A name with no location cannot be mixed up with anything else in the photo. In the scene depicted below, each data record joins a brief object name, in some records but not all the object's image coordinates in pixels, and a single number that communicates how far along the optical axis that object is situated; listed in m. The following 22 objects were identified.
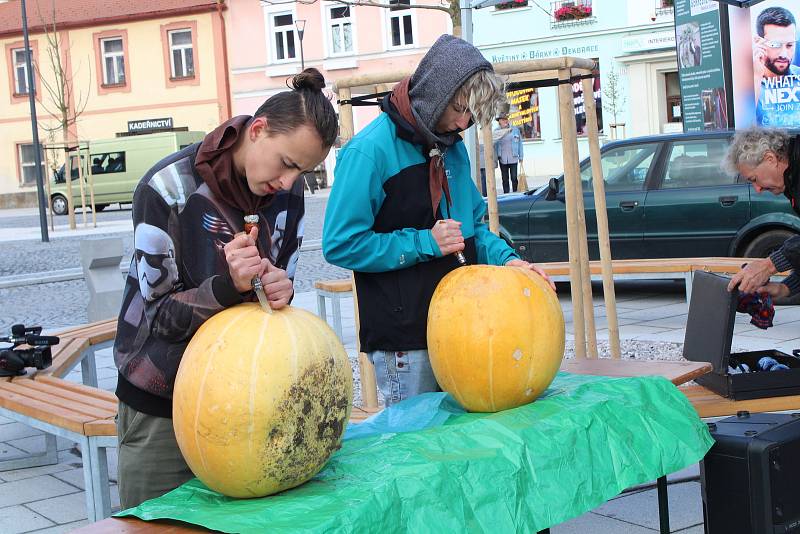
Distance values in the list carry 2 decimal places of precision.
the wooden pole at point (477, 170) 5.71
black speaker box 3.28
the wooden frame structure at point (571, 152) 5.03
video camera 5.61
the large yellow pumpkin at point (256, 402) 2.14
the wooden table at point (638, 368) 3.47
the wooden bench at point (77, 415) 4.27
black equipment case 4.39
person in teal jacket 3.07
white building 32.06
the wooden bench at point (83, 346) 5.94
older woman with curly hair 4.48
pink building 37.56
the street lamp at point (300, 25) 35.38
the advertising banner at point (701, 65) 11.27
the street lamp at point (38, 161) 20.48
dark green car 9.48
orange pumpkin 2.73
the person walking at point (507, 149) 20.88
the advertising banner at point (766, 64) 10.58
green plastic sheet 2.20
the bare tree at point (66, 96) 41.81
